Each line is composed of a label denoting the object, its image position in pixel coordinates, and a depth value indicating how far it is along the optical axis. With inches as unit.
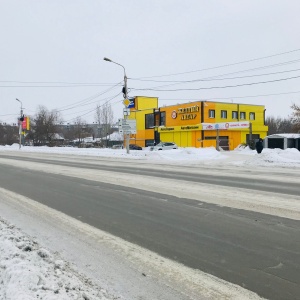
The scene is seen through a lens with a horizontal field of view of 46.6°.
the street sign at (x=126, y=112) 1358.3
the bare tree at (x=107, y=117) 3501.5
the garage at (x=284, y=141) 1440.7
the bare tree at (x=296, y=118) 1758.1
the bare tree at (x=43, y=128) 3363.7
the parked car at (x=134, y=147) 2175.2
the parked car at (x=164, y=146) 1779.8
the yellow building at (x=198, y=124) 2003.0
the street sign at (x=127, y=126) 1358.3
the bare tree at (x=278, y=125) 4093.5
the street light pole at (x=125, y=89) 1337.4
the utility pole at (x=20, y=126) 2495.3
